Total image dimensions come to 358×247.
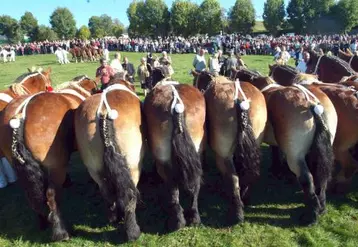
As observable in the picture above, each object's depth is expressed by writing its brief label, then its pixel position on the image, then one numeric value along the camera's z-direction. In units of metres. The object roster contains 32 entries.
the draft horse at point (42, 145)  4.07
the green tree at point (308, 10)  56.81
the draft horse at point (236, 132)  4.23
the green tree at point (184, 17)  58.06
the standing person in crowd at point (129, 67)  13.55
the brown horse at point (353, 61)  8.78
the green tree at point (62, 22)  62.75
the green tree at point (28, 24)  66.31
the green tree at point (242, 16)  60.59
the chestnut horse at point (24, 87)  5.77
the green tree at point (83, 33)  65.75
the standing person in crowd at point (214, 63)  14.06
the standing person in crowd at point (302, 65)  11.58
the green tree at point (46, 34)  62.25
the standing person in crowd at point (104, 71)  8.57
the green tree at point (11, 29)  66.00
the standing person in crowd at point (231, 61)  14.32
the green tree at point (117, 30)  82.69
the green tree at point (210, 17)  57.28
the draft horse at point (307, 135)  4.19
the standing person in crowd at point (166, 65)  11.70
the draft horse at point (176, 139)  4.08
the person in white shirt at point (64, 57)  27.36
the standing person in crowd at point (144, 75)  13.41
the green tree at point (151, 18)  59.66
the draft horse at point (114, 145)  3.92
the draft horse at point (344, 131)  4.69
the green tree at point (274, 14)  59.44
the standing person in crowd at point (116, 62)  12.18
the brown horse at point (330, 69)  7.03
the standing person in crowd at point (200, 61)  14.61
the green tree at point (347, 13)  53.56
